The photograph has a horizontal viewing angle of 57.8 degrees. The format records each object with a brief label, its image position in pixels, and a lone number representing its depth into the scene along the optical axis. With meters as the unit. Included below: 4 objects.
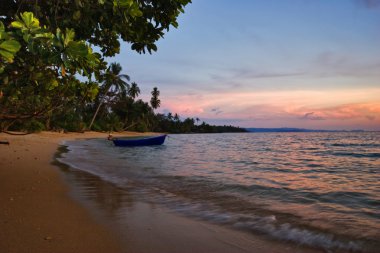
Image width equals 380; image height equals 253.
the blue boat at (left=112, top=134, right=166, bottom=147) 30.92
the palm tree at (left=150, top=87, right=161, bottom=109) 87.56
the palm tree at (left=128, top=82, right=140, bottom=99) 70.69
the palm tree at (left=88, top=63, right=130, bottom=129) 57.84
